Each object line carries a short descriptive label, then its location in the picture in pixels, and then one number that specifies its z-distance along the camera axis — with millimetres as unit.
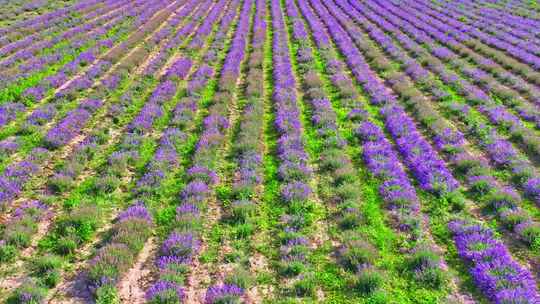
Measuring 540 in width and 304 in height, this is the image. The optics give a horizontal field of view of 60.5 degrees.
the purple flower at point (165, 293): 7609
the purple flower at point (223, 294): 7664
